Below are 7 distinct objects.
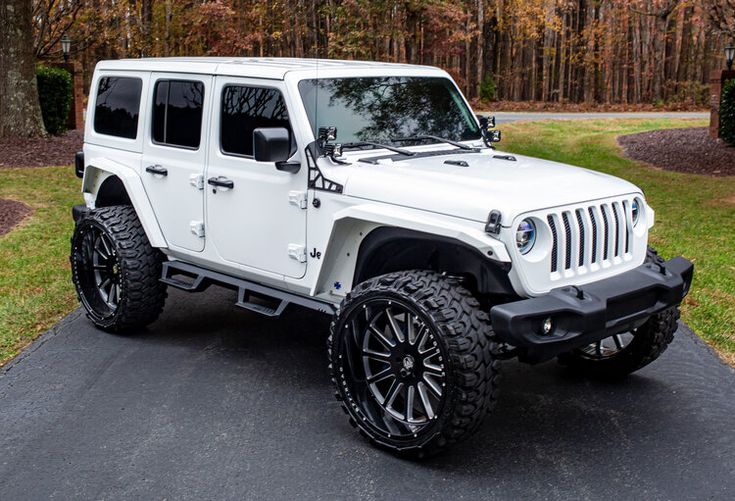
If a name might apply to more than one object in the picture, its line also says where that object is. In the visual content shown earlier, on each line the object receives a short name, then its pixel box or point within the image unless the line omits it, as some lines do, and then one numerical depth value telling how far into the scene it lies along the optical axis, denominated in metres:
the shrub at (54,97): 21.08
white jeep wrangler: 4.63
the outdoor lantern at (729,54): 23.17
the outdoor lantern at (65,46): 23.95
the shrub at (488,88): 36.91
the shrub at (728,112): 18.58
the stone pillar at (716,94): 20.00
